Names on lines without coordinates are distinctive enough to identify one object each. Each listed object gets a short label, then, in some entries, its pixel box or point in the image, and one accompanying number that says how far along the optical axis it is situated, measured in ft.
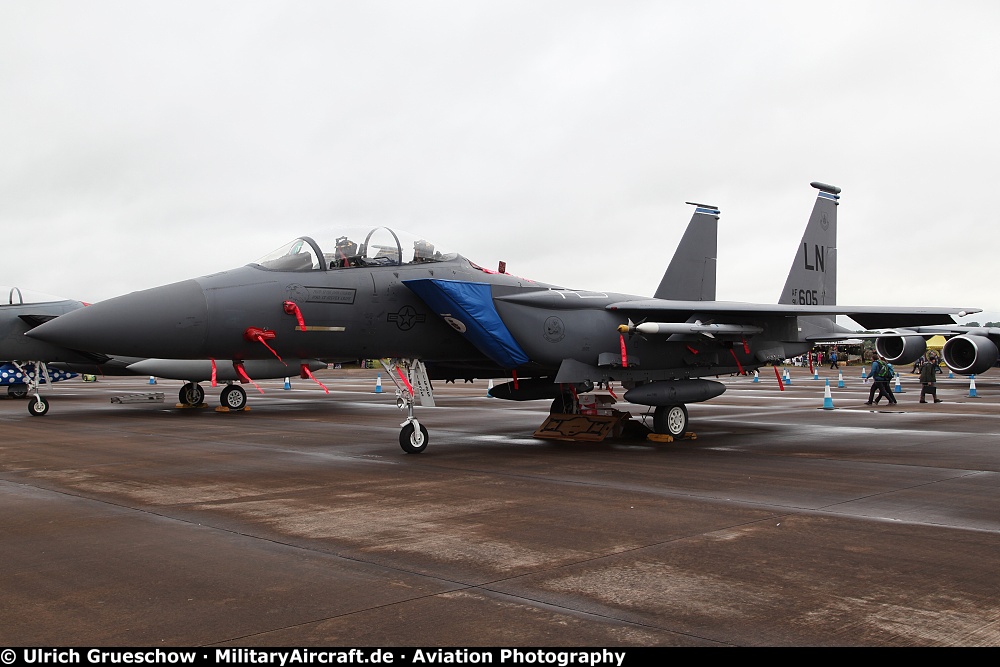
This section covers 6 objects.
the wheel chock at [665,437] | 37.42
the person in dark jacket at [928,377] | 63.82
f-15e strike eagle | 27.12
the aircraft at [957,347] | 70.03
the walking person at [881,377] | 60.18
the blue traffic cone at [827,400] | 57.57
